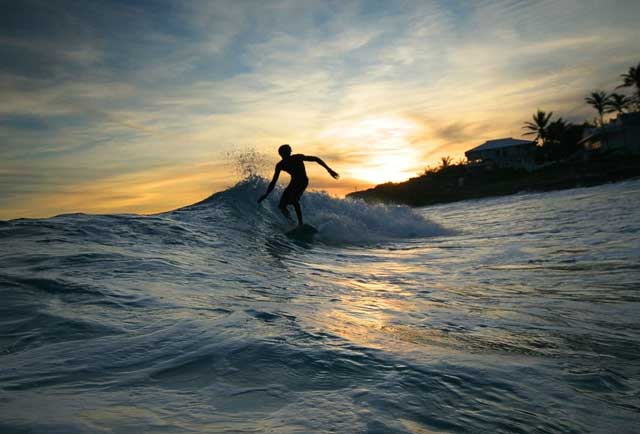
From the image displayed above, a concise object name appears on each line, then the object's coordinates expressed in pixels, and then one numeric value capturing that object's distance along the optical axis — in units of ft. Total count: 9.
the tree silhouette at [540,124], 159.74
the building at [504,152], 168.55
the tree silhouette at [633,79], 141.79
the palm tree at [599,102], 168.55
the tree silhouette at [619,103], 164.04
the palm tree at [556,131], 147.23
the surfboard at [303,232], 32.65
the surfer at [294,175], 32.84
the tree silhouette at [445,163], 152.14
